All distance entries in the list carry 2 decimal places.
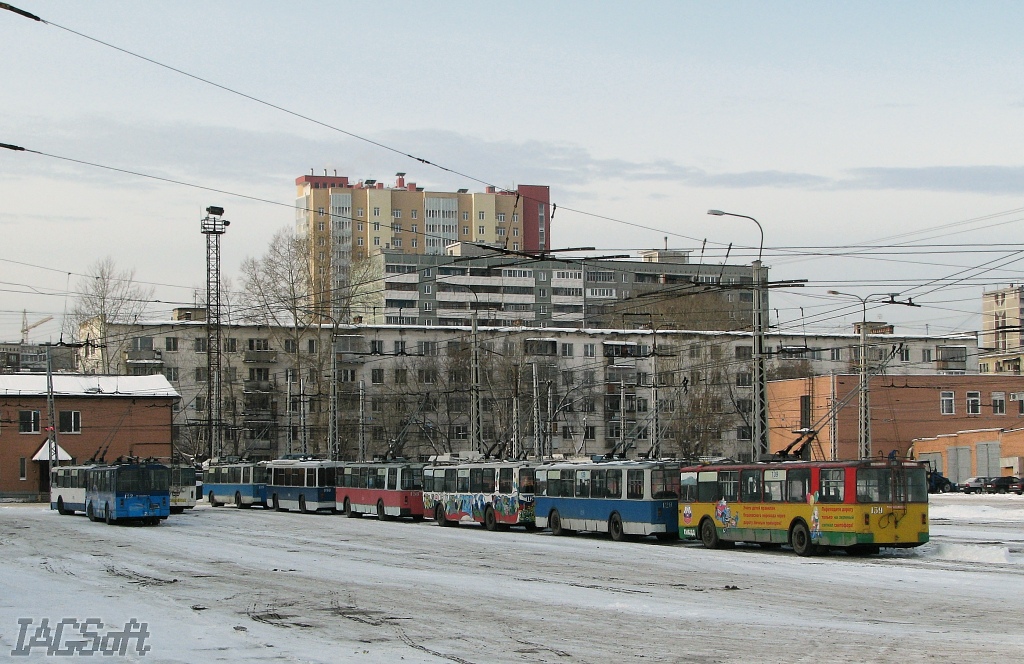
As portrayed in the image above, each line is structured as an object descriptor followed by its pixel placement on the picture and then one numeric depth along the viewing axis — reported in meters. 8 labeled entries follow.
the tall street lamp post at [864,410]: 47.03
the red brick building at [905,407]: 82.56
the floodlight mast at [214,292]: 73.50
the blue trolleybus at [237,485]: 62.09
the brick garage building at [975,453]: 76.32
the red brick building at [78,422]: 77.12
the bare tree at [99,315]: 89.06
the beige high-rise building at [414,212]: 183.62
